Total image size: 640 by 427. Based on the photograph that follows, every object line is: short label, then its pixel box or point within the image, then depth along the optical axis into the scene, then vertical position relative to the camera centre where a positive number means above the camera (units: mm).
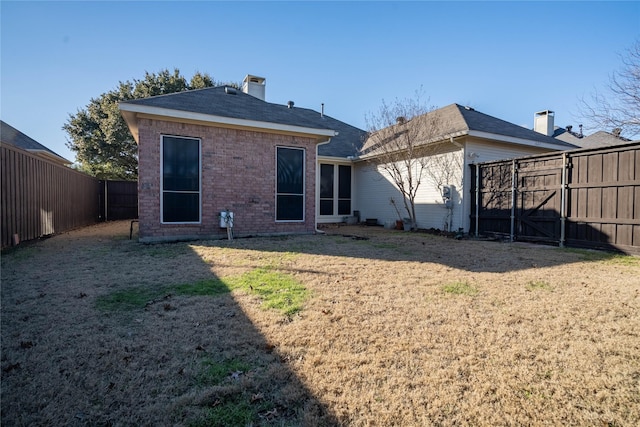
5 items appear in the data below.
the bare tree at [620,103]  8727 +3119
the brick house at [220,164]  7680 +1076
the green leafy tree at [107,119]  22719 +5932
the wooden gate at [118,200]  16047 +143
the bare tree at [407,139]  11023 +2400
